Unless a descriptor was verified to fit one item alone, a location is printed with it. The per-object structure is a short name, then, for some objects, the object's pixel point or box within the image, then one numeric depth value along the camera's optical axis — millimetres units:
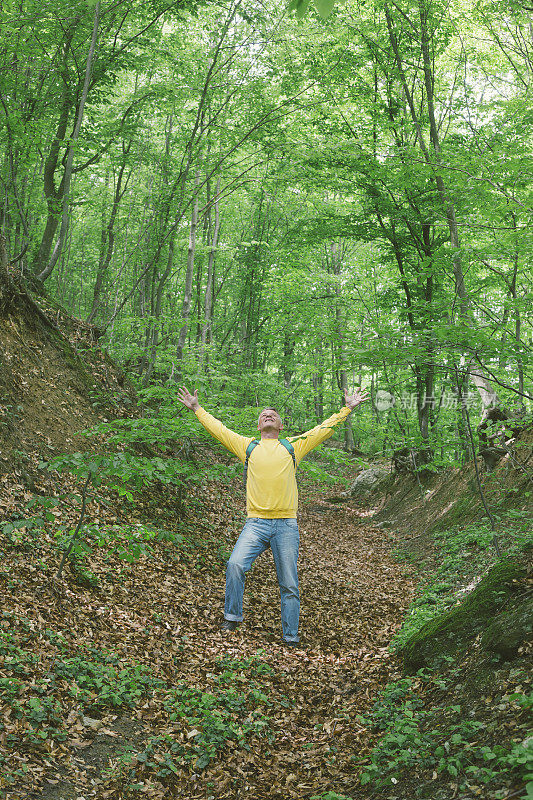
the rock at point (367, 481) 18156
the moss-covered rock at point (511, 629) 3324
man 5434
